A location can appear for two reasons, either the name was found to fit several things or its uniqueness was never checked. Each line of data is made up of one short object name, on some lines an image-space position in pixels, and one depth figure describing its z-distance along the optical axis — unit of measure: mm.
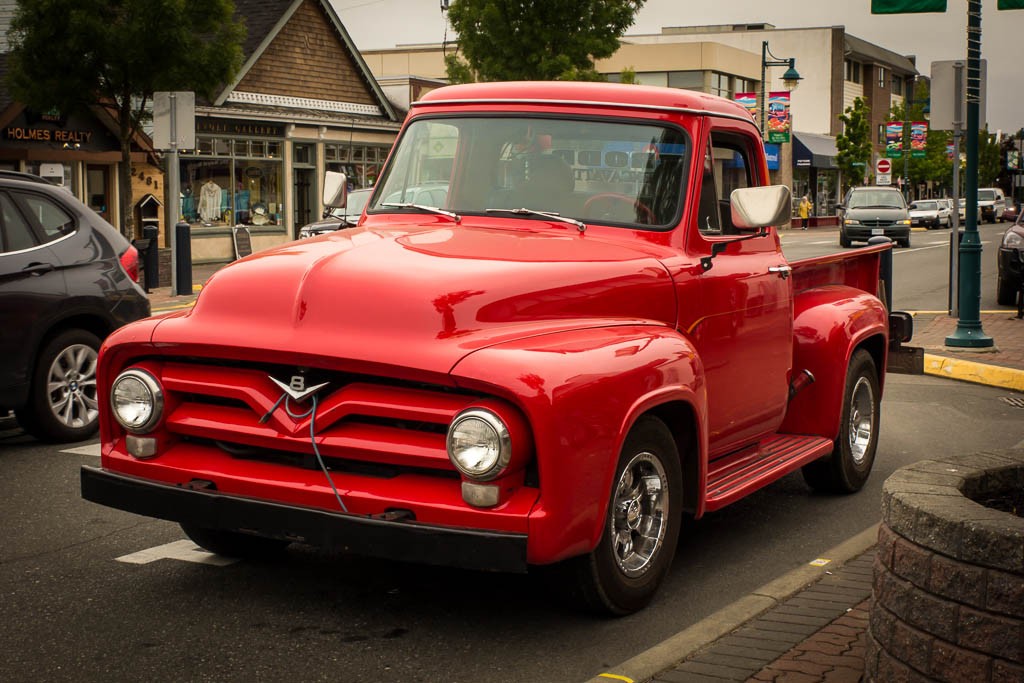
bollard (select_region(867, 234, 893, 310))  12156
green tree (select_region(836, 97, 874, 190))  78188
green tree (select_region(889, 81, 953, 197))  93750
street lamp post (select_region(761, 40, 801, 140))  45594
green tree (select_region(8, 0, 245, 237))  25734
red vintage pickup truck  4320
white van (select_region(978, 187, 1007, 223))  71625
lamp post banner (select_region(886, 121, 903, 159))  78625
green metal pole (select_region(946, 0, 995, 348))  13805
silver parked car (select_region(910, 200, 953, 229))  63344
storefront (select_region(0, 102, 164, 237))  28141
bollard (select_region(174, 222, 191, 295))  21516
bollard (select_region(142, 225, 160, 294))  22078
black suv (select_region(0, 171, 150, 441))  8305
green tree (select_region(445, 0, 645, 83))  40250
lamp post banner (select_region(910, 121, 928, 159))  79250
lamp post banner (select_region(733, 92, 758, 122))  57450
